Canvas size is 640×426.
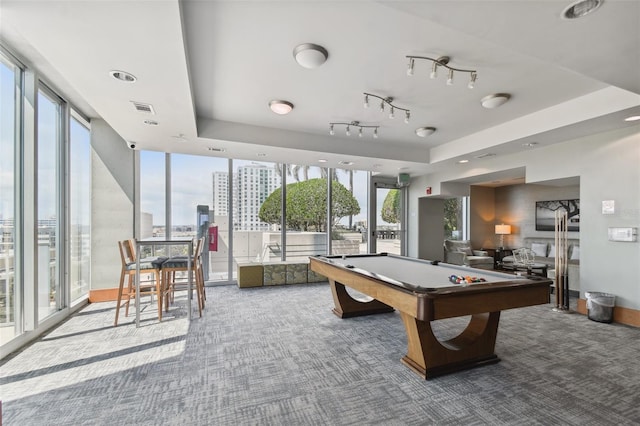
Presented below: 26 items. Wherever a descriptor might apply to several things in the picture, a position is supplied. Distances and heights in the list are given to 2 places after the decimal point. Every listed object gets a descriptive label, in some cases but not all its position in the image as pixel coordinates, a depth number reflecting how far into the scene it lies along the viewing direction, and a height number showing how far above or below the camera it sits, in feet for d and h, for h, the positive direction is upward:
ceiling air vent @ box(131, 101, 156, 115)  9.92 +3.64
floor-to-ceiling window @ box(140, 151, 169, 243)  17.62 +1.15
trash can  12.34 -3.90
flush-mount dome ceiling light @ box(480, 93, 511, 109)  10.58 +4.09
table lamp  25.87 -1.40
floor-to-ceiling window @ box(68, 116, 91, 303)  13.91 +0.31
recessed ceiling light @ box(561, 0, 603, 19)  5.28 +3.73
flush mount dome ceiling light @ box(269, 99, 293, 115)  11.25 +4.13
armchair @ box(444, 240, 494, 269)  23.86 -3.58
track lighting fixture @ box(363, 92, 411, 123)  10.72 +4.19
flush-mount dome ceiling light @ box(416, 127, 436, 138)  14.32 +4.01
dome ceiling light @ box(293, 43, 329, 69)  7.66 +4.17
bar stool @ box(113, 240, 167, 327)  11.98 -2.27
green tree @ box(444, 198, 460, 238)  27.53 -0.25
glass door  25.05 -0.32
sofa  17.46 -3.05
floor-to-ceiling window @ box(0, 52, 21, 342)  9.22 +0.66
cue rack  14.29 -3.10
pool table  7.00 -2.22
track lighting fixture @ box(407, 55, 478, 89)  8.21 +4.24
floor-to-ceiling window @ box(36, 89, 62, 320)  11.26 +0.52
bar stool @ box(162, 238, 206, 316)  12.45 -2.36
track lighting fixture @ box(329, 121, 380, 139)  13.74 +4.15
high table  11.50 -1.74
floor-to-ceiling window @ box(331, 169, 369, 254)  23.98 +0.19
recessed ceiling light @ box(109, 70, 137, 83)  7.86 +3.73
